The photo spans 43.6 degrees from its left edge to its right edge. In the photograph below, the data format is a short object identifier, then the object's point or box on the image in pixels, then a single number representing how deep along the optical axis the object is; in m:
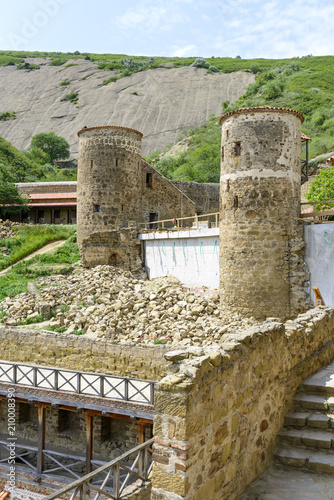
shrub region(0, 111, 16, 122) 98.96
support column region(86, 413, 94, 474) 12.97
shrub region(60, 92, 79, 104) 102.44
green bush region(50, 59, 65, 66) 129.75
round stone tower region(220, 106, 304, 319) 16.08
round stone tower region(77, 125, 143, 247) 24.91
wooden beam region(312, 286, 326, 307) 12.36
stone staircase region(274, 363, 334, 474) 5.09
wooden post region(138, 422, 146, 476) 12.39
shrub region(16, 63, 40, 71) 126.29
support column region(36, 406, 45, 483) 13.20
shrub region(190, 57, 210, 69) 118.19
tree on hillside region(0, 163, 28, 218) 33.59
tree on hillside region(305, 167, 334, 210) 20.42
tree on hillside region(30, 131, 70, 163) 79.25
